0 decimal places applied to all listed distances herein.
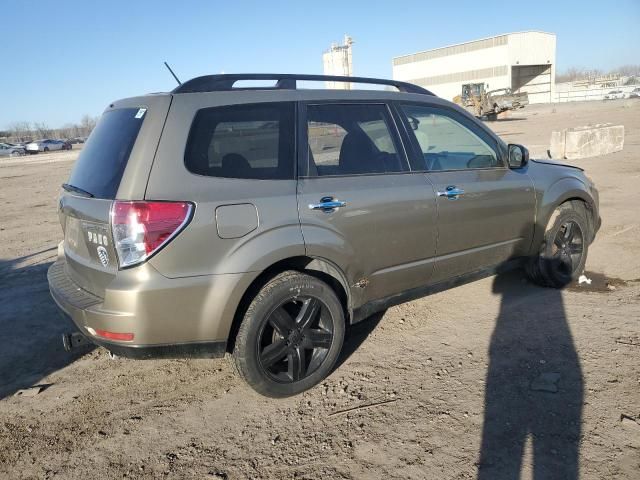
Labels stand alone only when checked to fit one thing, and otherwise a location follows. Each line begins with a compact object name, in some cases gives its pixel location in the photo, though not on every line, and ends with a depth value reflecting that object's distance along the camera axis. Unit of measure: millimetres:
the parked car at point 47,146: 52206
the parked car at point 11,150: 50272
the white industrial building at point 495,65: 70812
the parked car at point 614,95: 65825
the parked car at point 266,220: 2732
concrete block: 13493
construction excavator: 37406
